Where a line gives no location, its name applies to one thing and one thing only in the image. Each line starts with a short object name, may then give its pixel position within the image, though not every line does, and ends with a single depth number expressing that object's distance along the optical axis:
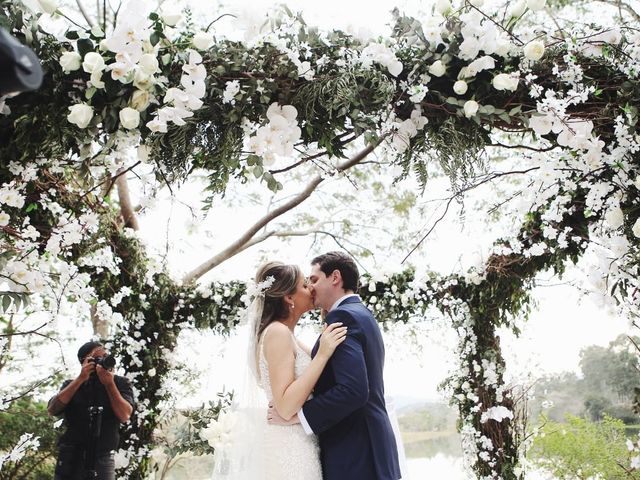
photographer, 3.65
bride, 2.40
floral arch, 1.74
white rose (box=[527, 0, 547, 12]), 1.85
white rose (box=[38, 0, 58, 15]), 1.70
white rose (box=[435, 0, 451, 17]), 1.94
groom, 2.23
